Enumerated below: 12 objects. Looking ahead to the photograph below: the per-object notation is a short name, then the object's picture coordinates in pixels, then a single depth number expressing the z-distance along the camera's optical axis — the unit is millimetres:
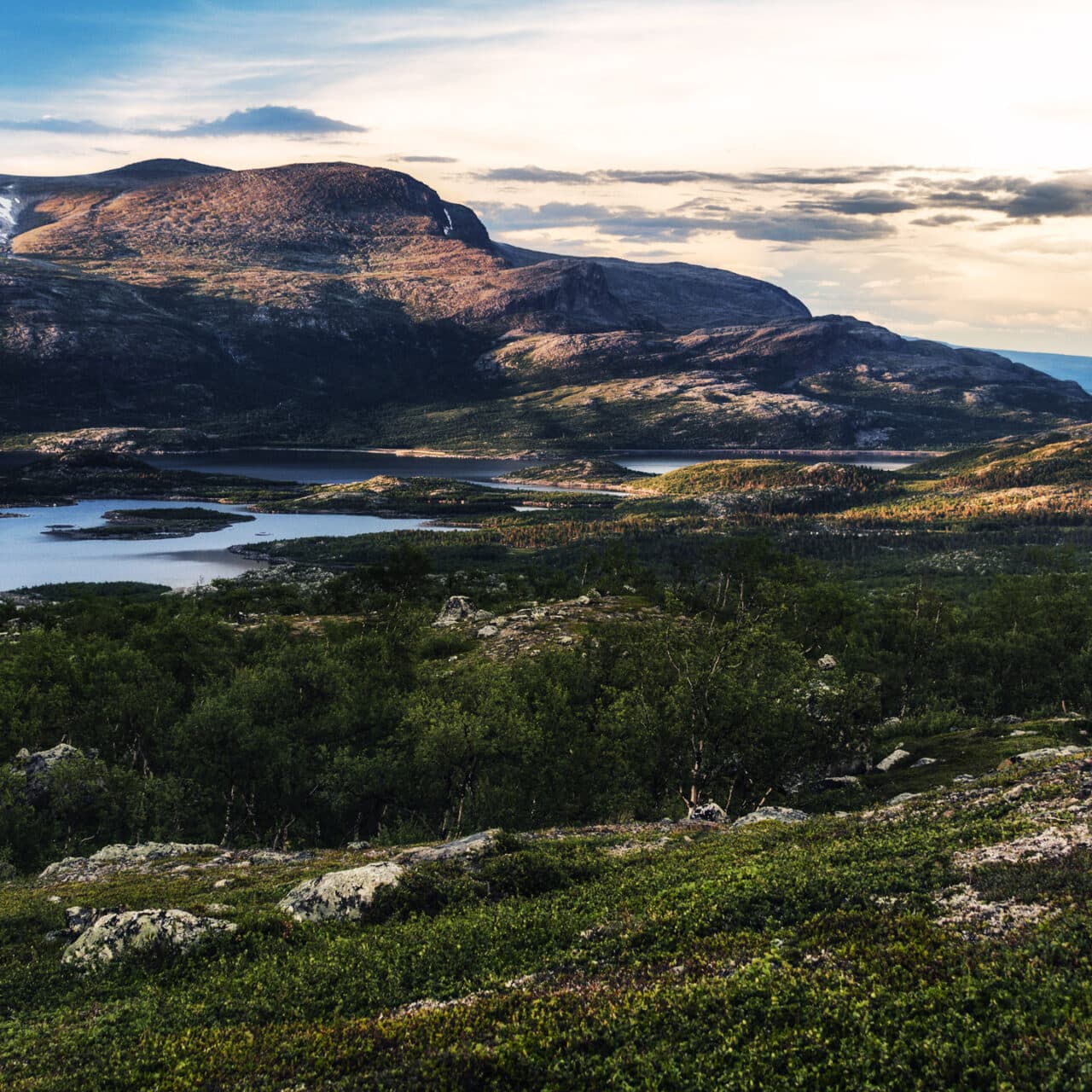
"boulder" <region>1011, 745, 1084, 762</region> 52594
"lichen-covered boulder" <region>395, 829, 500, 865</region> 41719
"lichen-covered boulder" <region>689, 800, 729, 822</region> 53500
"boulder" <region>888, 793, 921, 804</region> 45478
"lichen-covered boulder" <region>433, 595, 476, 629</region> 152500
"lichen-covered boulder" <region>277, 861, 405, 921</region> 35188
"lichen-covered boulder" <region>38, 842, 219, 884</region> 48750
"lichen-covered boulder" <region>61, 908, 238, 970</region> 32688
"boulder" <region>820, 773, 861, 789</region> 61078
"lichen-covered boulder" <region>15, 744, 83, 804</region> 64062
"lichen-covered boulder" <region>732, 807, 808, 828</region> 48512
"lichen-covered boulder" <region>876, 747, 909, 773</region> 68438
